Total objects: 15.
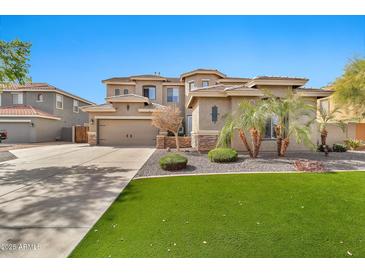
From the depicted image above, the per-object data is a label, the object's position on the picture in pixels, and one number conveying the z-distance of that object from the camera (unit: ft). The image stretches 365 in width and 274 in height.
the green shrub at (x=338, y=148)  47.65
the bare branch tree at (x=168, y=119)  48.55
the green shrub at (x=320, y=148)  46.63
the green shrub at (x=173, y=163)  28.99
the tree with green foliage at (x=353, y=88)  65.05
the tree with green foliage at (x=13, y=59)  31.32
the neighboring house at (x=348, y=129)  60.70
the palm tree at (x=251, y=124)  33.83
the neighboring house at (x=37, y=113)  77.05
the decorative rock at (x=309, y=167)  27.55
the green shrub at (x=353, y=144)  55.53
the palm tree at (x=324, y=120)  42.47
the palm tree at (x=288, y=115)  34.04
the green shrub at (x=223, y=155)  33.01
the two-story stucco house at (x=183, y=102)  42.93
